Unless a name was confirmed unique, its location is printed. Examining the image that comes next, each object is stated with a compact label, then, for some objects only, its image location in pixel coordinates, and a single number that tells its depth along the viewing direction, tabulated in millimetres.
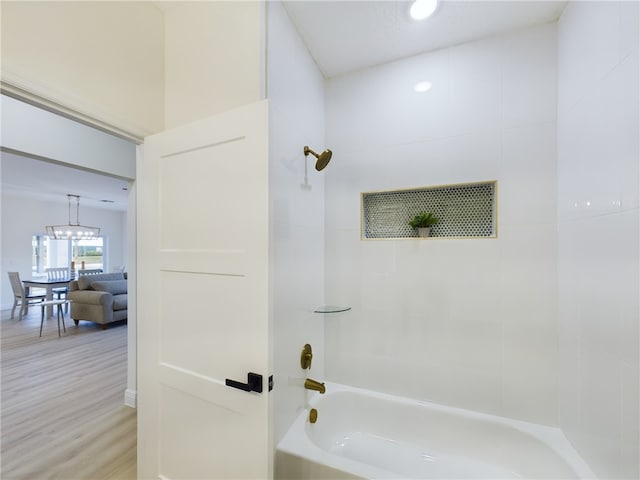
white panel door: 1094
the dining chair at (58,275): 6217
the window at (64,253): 6753
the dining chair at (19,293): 5137
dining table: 5414
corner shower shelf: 1639
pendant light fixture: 6016
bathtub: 1244
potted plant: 1646
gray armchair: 4625
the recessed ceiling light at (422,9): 1349
